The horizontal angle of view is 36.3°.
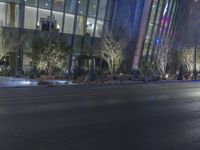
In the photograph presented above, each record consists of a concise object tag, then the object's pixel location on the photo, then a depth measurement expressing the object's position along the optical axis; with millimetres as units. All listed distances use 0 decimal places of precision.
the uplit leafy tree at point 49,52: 29125
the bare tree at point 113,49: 36438
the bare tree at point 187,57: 50594
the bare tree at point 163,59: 41906
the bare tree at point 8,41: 29531
